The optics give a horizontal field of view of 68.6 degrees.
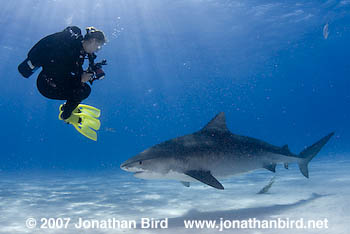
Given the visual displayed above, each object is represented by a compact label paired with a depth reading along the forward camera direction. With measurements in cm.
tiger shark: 475
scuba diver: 368
